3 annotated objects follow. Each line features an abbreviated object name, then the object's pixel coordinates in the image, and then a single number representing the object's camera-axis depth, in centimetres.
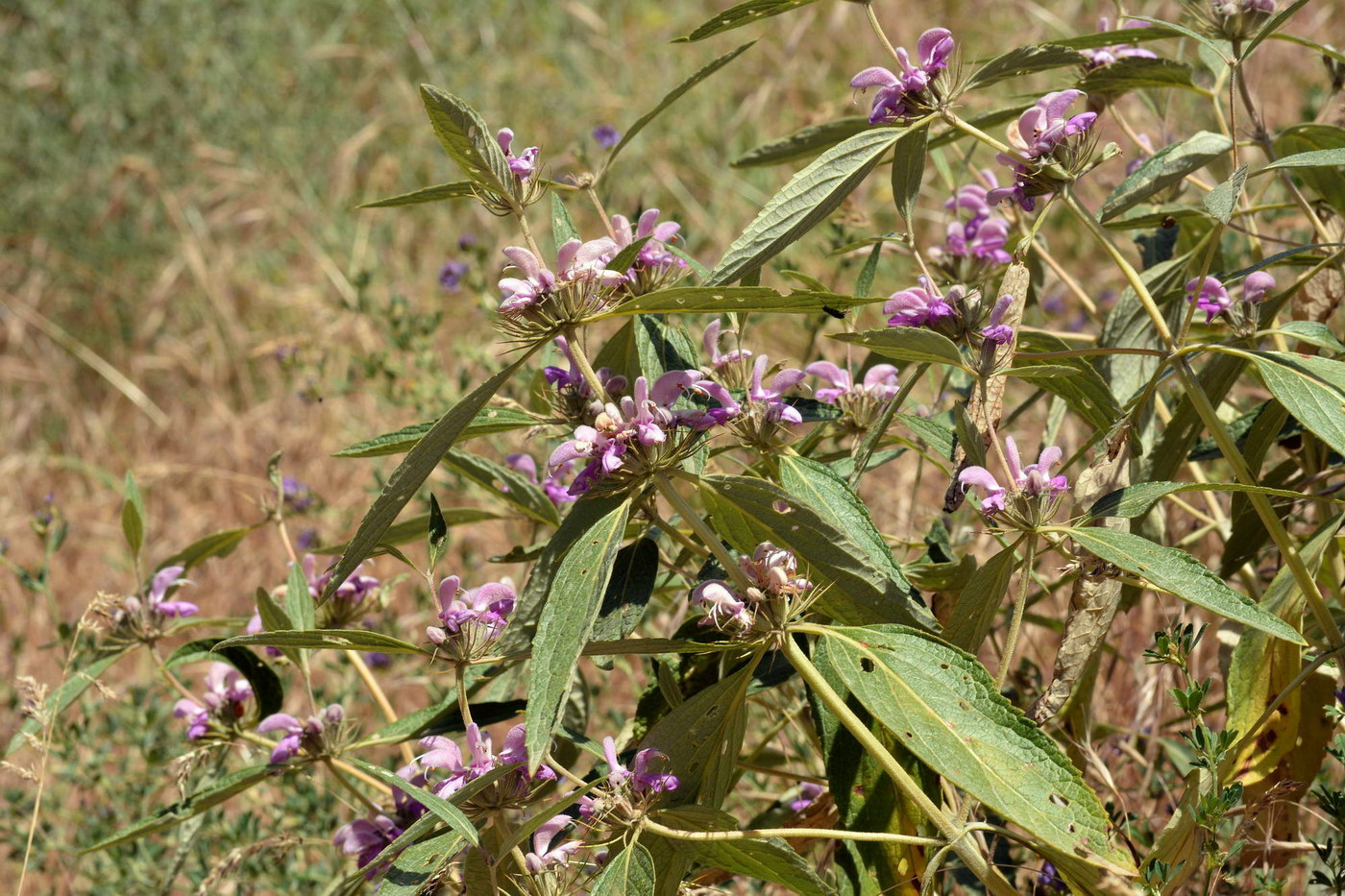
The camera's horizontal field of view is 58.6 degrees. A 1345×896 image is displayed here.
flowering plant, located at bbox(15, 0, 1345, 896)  101
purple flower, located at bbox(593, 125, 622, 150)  287
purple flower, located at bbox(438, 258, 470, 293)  275
